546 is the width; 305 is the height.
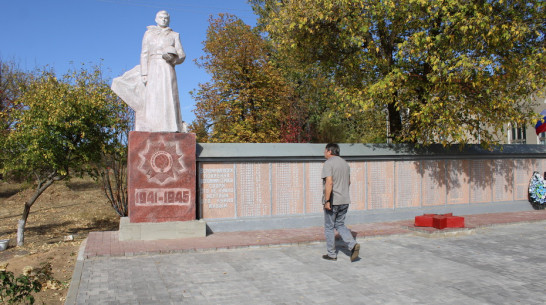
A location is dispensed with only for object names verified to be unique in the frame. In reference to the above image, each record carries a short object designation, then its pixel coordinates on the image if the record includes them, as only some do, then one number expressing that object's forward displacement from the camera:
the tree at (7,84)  23.67
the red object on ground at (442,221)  9.33
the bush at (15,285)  4.48
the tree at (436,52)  10.05
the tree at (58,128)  11.50
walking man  6.90
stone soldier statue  9.16
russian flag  14.45
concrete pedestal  8.79
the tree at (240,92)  21.08
